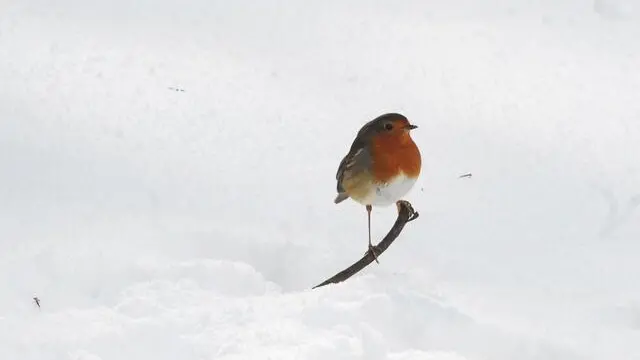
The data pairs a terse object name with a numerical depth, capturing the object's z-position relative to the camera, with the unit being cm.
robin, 618
